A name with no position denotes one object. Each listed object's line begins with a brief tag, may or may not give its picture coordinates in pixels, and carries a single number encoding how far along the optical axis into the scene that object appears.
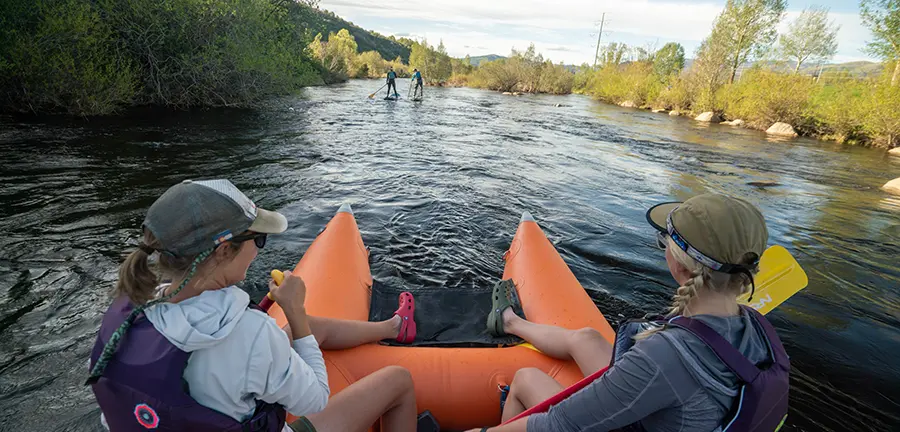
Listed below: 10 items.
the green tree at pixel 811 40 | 26.55
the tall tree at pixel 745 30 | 23.22
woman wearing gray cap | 0.99
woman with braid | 1.11
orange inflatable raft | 2.00
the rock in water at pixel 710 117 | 19.94
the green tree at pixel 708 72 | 21.46
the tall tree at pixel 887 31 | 13.23
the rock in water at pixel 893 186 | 8.10
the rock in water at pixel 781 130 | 16.02
